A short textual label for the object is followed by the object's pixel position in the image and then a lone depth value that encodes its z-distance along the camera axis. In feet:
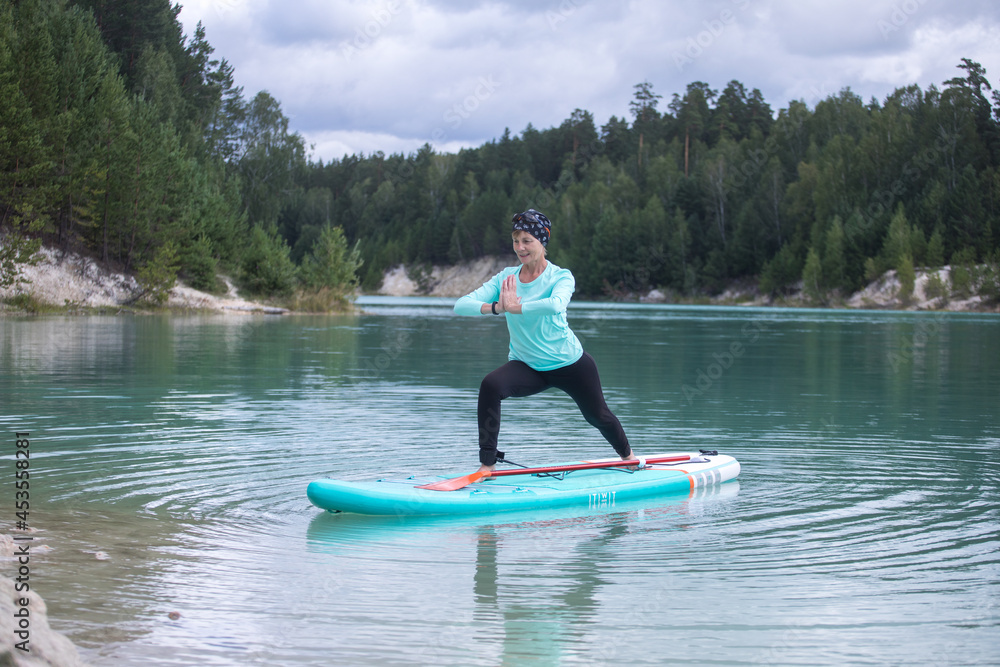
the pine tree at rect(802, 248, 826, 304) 289.33
